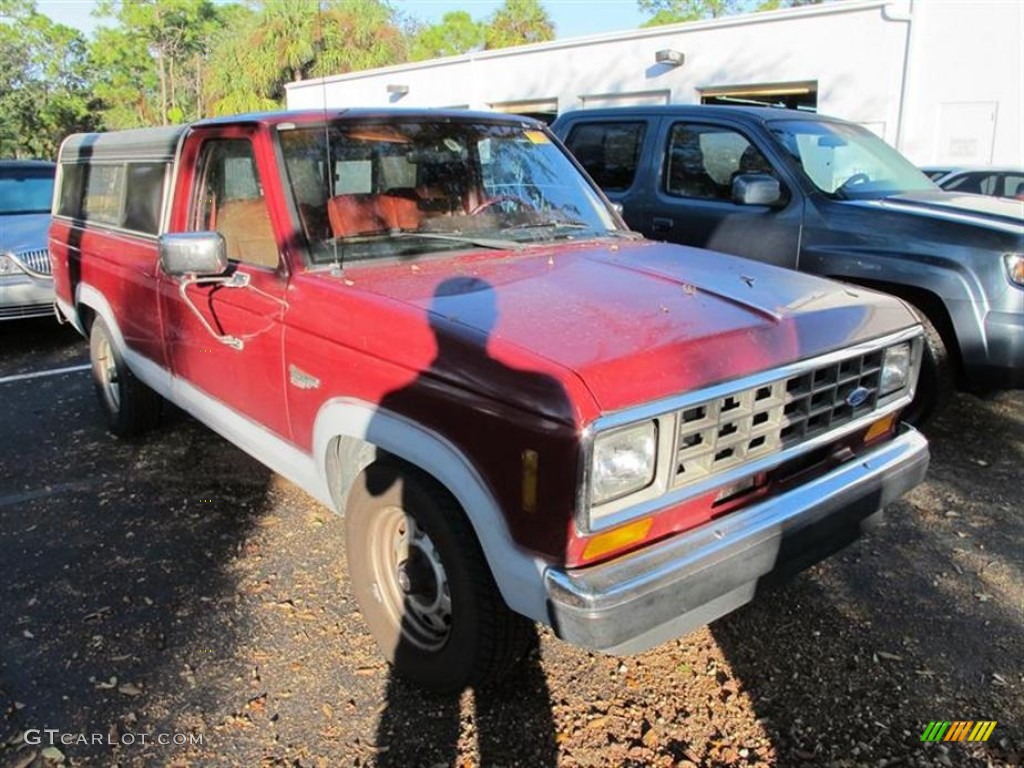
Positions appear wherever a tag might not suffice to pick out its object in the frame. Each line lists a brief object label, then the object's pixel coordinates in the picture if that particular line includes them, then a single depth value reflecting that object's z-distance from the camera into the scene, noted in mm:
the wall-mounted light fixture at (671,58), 15797
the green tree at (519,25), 57312
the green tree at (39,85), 43188
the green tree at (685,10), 49719
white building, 12984
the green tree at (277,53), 28469
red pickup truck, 2154
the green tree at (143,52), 49469
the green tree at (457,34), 58031
